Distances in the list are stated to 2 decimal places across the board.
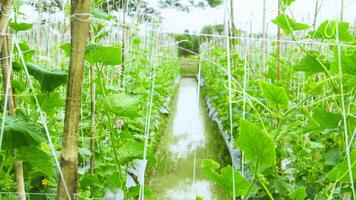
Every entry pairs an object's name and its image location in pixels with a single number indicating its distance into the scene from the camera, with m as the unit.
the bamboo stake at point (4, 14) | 0.85
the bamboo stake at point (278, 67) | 2.74
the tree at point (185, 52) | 19.40
